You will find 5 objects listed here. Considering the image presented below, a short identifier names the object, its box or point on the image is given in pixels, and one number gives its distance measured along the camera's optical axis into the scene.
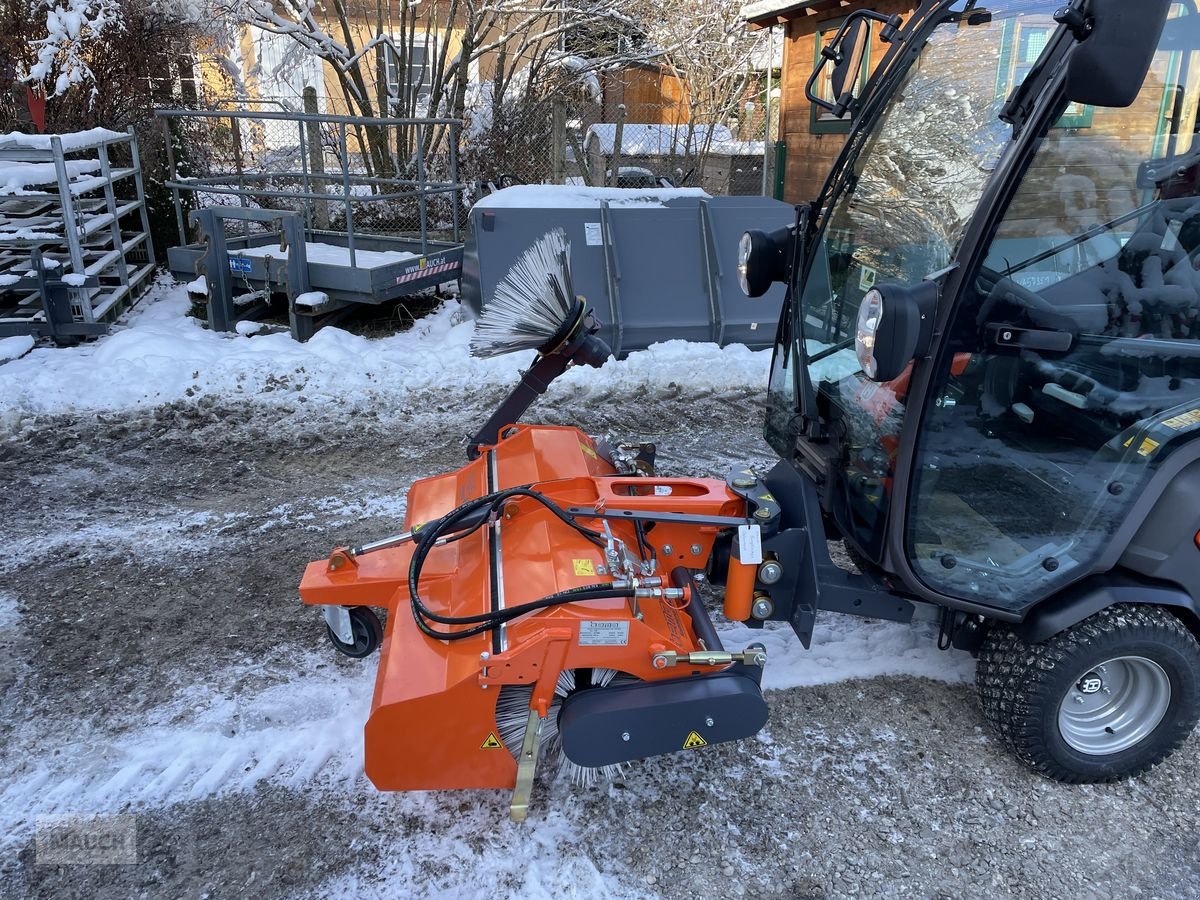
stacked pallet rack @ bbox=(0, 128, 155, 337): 7.00
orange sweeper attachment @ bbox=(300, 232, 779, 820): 2.43
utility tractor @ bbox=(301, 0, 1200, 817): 2.42
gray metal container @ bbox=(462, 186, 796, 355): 7.28
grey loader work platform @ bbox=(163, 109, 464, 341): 7.48
